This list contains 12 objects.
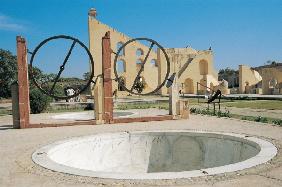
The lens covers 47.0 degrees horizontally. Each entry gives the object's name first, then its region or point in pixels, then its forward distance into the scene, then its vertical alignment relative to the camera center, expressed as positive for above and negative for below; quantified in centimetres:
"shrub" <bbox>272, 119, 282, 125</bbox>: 969 -95
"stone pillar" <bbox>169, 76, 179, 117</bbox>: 1230 -19
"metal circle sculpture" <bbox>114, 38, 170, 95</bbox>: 1151 +174
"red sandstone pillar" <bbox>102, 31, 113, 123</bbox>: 1112 +32
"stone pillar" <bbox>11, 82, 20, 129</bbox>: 1073 -40
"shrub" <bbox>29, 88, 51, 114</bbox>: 1722 -39
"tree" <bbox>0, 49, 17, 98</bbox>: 3969 +332
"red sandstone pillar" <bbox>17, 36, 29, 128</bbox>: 1058 +40
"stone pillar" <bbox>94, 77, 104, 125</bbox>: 1109 -28
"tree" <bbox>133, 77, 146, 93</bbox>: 3550 +62
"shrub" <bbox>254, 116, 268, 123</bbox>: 1071 -97
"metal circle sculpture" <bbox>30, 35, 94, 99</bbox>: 1072 +144
